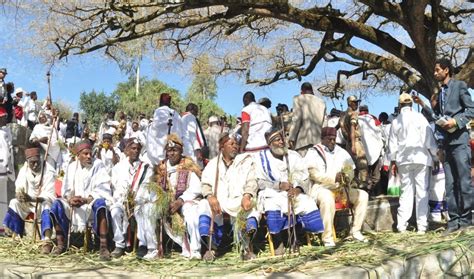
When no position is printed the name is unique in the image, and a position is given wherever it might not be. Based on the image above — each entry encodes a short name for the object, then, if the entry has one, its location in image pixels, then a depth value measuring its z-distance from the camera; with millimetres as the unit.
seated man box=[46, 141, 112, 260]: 5965
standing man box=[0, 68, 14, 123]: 10000
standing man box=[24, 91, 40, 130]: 13820
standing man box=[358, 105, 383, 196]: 8883
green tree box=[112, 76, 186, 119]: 40562
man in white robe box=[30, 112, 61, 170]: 7070
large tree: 9219
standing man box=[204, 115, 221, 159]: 10578
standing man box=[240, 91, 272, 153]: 7598
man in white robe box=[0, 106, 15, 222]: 7648
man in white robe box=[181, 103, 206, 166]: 8438
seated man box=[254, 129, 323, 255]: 5492
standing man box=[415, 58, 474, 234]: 5641
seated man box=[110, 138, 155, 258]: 5953
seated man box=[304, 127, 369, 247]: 5828
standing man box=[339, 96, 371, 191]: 8539
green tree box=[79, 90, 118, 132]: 46719
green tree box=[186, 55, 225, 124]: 48744
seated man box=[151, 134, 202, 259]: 5586
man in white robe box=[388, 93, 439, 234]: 6449
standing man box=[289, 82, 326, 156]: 8078
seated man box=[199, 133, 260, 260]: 5461
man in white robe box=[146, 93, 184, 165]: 7922
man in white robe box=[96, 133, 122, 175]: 9887
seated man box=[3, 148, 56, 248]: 6703
